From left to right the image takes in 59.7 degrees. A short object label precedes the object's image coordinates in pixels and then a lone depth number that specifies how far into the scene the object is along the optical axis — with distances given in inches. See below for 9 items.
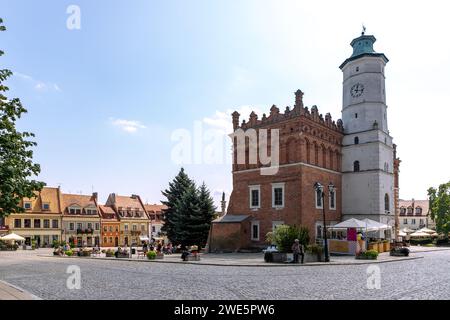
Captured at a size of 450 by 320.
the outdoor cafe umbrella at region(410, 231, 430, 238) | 2051.4
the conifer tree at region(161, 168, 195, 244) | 1738.4
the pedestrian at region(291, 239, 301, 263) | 898.1
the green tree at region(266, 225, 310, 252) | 945.4
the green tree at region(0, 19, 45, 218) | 491.2
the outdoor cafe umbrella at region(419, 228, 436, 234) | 2092.5
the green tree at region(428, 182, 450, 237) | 2130.9
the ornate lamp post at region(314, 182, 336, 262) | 921.3
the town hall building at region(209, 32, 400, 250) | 1363.2
